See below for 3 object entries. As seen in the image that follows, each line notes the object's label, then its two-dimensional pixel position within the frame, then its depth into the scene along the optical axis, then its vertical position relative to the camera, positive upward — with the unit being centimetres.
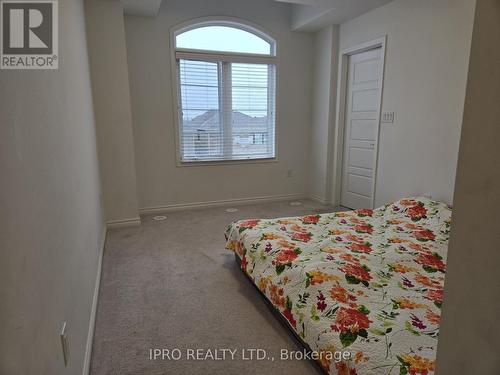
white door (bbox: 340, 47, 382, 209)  394 +3
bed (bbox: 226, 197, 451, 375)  134 -85
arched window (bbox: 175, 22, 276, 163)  430 +53
